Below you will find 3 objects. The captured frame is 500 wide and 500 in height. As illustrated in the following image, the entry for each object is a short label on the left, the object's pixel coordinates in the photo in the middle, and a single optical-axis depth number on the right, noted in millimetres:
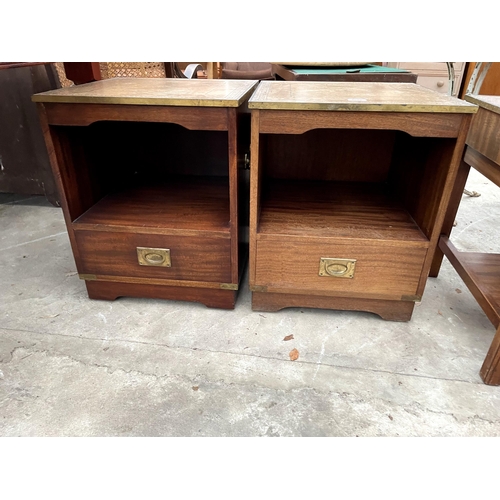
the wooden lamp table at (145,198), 916
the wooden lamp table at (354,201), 872
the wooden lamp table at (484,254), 940
